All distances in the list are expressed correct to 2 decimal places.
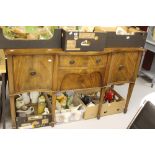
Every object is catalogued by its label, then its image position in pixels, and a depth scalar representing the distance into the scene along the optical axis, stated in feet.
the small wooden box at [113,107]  7.64
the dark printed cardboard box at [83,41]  5.75
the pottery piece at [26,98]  7.33
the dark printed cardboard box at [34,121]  6.52
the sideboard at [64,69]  5.65
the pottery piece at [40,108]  7.07
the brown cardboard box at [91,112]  7.36
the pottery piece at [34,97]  7.37
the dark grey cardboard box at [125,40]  6.48
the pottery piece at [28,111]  6.85
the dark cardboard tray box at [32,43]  5.50
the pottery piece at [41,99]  7.16
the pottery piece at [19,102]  7.02
